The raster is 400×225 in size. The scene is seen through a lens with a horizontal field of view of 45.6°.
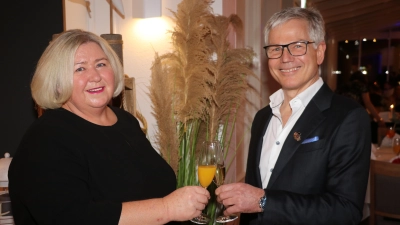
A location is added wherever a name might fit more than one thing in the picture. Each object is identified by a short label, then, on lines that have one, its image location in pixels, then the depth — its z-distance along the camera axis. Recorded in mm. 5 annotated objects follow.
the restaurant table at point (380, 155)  4991
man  1886
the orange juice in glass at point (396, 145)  5012
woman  1795
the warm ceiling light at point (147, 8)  3668
